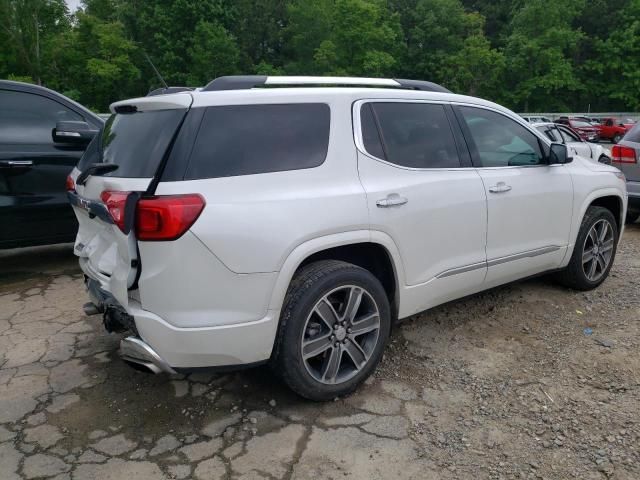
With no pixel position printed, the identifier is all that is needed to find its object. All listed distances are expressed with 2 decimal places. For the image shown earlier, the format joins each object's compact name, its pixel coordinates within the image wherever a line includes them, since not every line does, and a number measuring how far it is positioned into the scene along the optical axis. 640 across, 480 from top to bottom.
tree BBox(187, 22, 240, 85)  47.81
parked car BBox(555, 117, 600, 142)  28.42
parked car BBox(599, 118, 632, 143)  29.14
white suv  2.44
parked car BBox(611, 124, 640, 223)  6.72
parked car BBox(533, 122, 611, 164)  11.04
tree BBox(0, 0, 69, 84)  40.91
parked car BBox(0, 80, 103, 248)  4.70
